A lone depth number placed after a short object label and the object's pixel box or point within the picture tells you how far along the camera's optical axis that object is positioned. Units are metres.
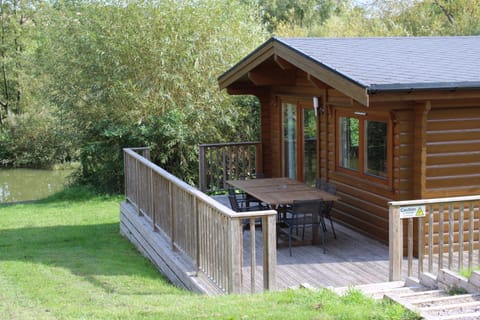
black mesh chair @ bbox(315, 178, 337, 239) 9.00
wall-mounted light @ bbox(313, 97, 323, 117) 10.50
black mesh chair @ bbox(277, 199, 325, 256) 8.45
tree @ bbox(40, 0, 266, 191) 16.08
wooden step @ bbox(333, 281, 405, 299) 5.60
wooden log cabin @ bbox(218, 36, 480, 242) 7.88
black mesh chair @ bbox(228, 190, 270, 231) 9.51
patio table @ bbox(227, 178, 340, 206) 8.89
